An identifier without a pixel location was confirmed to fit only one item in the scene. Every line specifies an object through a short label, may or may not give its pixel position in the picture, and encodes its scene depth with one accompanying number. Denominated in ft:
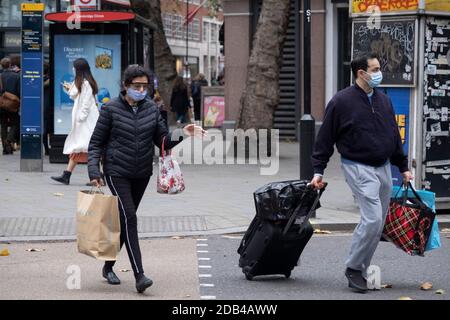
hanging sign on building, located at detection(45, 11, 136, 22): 84.85
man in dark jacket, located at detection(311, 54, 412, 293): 39.67
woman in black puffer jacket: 39.67
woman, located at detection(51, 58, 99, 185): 71.54
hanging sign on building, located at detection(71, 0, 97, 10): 91.82
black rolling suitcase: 40.92
